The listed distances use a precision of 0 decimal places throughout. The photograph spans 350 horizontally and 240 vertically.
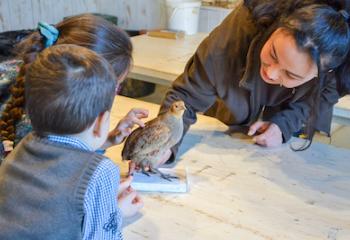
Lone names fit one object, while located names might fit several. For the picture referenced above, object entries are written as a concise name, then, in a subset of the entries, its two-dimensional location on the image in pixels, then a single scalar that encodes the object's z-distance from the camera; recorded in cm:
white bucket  250
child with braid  90
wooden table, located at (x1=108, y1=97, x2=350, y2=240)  82
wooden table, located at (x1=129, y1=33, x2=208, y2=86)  183
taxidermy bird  92
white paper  94
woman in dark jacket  93
